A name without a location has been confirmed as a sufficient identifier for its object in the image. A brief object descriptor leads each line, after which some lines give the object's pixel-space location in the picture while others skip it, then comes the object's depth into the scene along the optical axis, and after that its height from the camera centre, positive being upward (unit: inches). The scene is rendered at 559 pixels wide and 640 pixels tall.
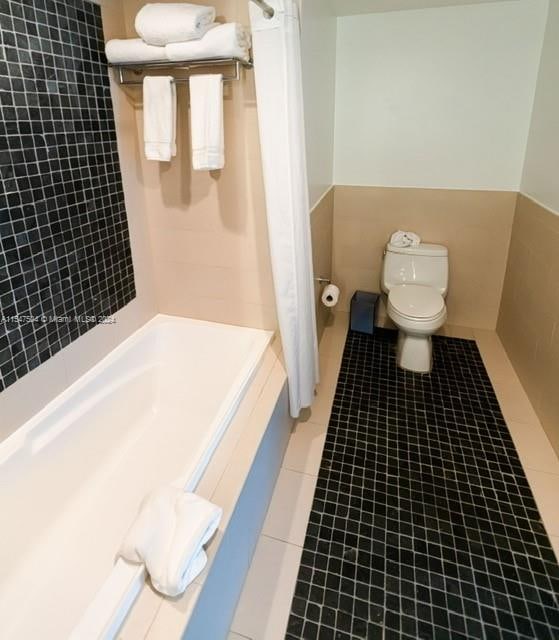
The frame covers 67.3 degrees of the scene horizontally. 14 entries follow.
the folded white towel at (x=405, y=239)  109.0 -20.1
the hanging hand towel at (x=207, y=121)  61.3 +5.2
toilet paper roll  98.3 -30.3
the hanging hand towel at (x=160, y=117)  63.9 +6.1
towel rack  61.1 +13.3
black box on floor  115.4 -40.2
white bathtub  49.6 -42.9
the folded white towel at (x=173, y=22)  56.9 +17.6
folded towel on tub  38.1 -34.2
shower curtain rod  50.2 +17.2
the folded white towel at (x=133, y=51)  60.7 +14.8
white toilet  94.5 -31.5
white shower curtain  54.1 -3.0
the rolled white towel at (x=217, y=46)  57.0 +14.6
